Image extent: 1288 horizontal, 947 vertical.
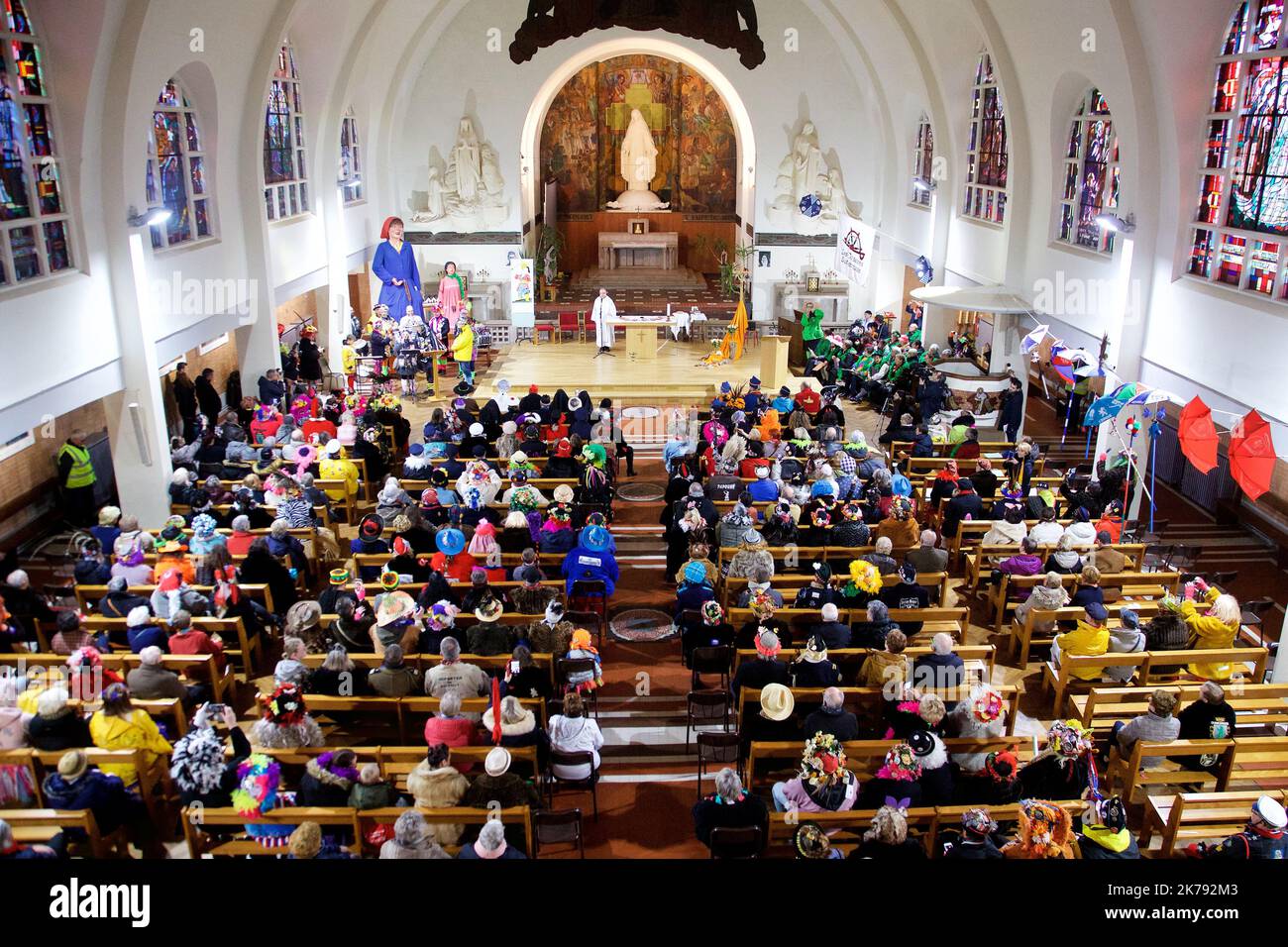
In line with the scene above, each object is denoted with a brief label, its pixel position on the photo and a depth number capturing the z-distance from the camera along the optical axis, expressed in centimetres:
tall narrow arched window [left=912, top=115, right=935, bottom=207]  2230
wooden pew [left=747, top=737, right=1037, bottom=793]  701
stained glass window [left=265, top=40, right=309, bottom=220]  1812
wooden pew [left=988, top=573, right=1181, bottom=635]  1000
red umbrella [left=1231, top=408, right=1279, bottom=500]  883
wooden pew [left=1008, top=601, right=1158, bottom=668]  918
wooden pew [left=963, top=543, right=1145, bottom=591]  1055
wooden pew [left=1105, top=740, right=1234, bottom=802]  698
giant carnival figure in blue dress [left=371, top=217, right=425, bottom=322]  2062
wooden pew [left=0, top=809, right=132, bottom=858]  609
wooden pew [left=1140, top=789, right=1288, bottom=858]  661
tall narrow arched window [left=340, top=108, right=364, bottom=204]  2230
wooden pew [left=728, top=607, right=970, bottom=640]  897
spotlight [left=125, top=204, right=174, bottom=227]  1230
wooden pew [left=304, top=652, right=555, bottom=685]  811
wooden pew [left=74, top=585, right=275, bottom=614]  948
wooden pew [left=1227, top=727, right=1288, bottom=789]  731
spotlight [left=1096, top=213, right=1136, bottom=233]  1299
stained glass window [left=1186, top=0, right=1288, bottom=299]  1064
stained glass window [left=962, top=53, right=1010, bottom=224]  1811
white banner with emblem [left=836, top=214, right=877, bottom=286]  2147
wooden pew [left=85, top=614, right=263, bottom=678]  881
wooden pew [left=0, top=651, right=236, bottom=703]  807
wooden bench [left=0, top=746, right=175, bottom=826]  669
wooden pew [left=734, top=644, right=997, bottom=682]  838
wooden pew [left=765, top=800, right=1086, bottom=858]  630
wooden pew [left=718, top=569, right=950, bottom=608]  962
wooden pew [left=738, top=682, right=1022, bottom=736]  765
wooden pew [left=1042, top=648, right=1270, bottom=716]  832
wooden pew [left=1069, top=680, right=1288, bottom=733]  795
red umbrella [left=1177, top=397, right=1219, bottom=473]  942
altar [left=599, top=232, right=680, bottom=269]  2839
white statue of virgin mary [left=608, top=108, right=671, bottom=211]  2886
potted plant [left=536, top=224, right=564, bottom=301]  2669
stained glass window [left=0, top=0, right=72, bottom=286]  1042
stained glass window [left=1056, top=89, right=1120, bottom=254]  1447
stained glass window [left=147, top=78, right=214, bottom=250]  1399
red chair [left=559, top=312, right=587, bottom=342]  2400
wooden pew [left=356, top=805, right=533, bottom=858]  613
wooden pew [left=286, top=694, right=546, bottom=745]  762
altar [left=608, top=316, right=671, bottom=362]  2161
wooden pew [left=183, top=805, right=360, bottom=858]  617
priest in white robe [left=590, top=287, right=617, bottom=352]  2170
